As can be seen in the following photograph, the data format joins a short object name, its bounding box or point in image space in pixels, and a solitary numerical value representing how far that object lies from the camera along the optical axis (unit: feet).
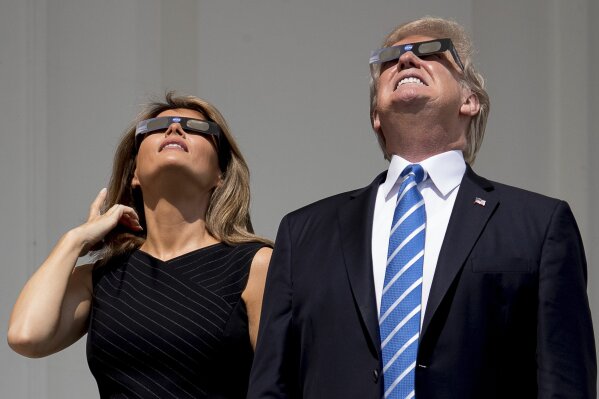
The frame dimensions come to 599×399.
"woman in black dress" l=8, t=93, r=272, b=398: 22.25
